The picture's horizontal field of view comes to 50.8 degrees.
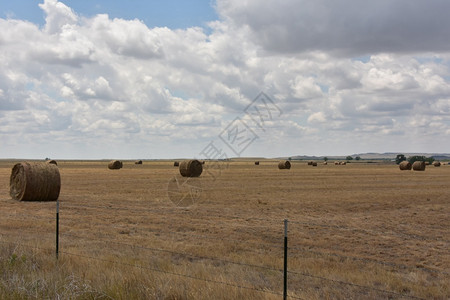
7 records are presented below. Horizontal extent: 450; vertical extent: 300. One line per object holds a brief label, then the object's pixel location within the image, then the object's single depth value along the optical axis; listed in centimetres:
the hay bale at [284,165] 6675
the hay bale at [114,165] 6621
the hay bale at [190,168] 4047
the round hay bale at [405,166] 6474
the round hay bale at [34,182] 2111
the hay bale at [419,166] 6329
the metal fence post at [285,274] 620
